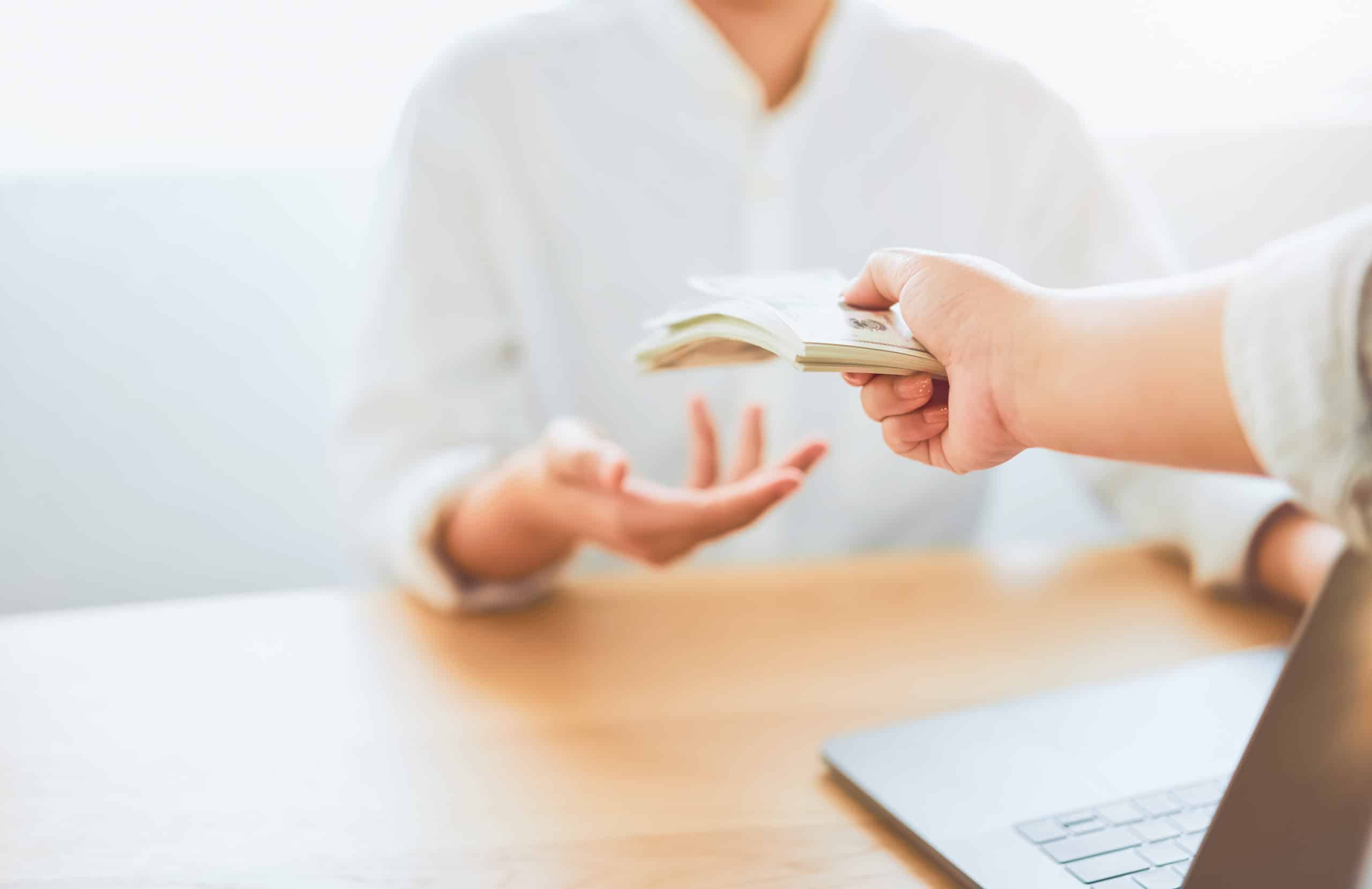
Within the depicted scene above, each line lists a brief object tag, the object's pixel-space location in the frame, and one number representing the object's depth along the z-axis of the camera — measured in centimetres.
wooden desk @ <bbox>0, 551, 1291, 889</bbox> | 52
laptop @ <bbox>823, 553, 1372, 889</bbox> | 42
